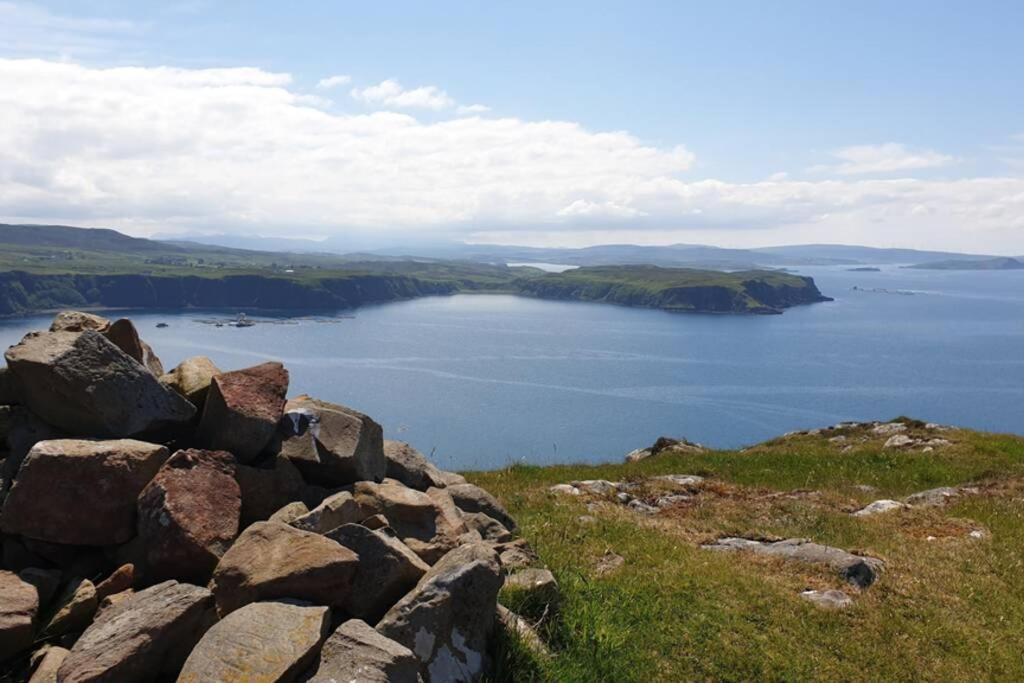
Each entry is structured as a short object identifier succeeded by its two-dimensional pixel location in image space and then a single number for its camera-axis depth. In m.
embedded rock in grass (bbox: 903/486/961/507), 23.70
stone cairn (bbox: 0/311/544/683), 8.23
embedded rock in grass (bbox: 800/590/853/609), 13.32
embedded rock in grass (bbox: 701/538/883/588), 14.72
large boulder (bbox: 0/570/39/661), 8.51
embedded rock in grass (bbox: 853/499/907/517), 21.67
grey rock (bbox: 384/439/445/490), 14.31
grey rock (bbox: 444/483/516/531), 14.68
